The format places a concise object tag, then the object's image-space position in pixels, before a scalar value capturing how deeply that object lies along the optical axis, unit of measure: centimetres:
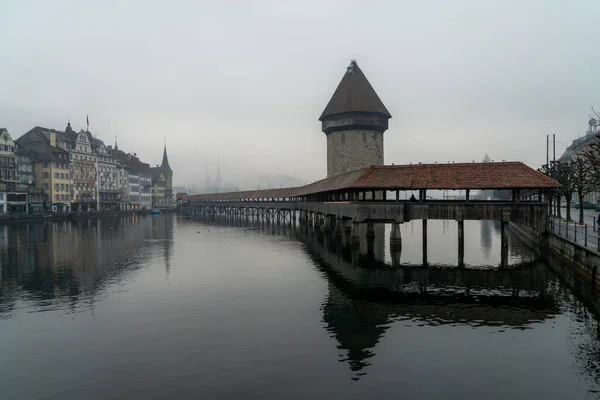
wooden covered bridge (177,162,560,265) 2603
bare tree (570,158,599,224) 3357
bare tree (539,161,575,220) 4096
